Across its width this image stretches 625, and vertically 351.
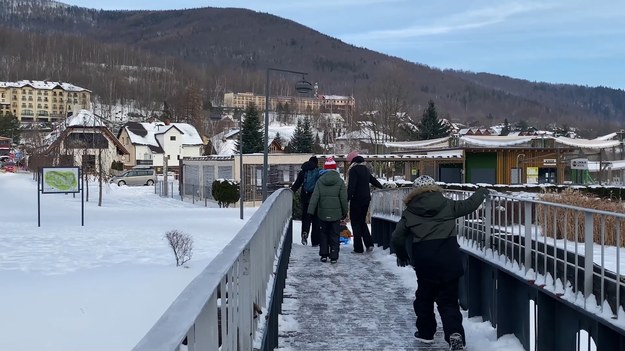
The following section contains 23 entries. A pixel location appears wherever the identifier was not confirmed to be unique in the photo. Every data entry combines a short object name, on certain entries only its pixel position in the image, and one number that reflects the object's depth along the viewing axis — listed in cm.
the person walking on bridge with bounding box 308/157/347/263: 1077
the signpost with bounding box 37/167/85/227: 3200
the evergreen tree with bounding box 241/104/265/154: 7575
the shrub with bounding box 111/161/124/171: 8412
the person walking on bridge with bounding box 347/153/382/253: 1208
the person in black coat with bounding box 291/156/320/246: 1345
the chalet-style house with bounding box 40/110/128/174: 5241
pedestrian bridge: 301
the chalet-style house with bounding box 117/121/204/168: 10312
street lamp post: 2662
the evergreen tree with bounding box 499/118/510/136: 15742
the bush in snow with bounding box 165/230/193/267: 1997
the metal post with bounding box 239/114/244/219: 3077
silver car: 6638
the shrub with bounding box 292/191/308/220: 2758
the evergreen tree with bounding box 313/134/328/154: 9395
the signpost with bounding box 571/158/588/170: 4519
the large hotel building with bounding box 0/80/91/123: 19200
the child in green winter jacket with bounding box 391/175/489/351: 613
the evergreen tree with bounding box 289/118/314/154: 8831
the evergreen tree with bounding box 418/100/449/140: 8069
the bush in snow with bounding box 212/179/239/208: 4219
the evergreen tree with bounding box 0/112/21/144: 13425
